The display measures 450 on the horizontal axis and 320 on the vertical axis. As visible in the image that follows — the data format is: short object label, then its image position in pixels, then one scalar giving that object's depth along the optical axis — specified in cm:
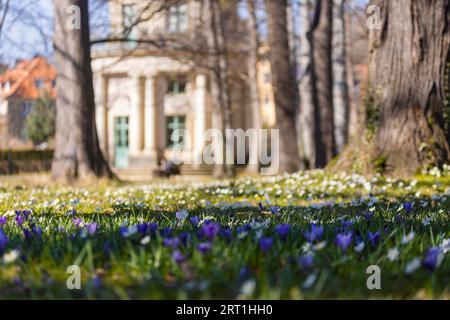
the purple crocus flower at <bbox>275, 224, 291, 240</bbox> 317
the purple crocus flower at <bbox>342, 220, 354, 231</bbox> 374
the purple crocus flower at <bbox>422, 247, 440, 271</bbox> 259
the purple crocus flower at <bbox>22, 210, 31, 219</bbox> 443
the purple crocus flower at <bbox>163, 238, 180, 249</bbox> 268
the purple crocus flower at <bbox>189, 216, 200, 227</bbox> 379
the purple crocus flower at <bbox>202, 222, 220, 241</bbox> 279
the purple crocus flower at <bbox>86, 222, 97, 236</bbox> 324
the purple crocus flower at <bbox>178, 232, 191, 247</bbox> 291
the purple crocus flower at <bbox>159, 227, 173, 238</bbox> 315
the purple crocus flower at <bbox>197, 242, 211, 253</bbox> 259
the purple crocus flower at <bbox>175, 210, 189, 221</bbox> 382
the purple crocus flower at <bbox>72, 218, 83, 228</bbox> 395
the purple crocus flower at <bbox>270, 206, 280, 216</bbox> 506
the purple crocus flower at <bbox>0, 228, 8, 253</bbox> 287
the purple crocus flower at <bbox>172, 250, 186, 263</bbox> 246
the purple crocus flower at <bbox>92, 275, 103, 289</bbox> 237
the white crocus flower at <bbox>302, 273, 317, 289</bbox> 220
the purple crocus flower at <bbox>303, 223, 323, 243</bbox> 299
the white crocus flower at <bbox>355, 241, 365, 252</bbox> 285
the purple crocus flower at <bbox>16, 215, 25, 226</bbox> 378
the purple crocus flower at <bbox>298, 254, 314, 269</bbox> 240
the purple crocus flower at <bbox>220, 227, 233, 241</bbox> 299
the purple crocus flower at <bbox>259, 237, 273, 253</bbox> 266
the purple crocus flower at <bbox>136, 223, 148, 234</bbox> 318
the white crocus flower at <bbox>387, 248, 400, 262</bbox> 263
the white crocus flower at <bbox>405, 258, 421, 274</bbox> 237
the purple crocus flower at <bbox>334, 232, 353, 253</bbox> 275
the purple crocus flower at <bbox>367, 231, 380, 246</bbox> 316
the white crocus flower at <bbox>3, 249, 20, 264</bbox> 255
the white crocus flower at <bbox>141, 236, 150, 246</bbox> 269
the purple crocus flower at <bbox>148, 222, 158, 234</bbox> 326
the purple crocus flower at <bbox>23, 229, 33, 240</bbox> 329
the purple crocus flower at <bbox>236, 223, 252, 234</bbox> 321
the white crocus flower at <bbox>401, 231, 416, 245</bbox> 271
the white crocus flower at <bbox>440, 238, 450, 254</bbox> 295
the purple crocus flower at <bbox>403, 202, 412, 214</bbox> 465
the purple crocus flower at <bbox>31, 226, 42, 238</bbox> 334
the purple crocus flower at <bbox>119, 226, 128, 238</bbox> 286
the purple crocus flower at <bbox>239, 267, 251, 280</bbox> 239
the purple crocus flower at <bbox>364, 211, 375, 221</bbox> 416
